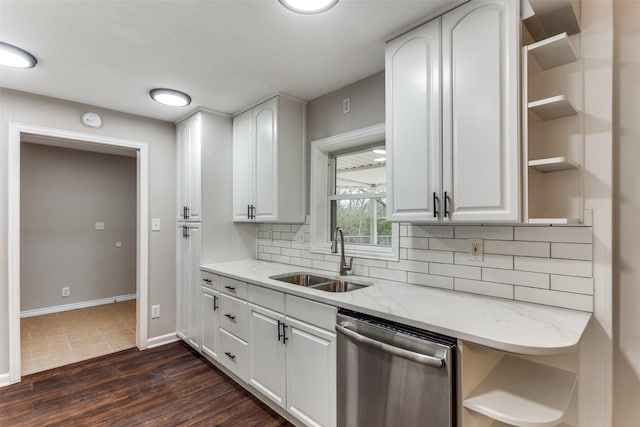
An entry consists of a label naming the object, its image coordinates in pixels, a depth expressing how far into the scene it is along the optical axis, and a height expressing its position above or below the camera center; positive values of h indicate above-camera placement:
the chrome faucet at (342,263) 2.40 -0.37
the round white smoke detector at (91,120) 2.94 +0.85
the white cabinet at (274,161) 2.76 +0.46
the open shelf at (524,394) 1.18 -0.73
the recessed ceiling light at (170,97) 2.64 +0.98
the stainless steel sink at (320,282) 2.37 -0.53
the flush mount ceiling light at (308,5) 1.56 +1.02
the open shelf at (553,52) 1.33 +0.70
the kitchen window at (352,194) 2.48 +0.16
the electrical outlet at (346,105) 2.56 +0.86
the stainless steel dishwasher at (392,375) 1.28 -0.72
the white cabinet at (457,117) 1.43 +0.48
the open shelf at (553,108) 1.32 +0.46
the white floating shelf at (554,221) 1.31 -0.03
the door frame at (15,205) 2.58 +0.06
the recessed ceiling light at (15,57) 1.96 +0.98
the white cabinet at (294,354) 1.82 -0.88
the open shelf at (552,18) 1.36 +0.86
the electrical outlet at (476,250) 1.79 -0.20
